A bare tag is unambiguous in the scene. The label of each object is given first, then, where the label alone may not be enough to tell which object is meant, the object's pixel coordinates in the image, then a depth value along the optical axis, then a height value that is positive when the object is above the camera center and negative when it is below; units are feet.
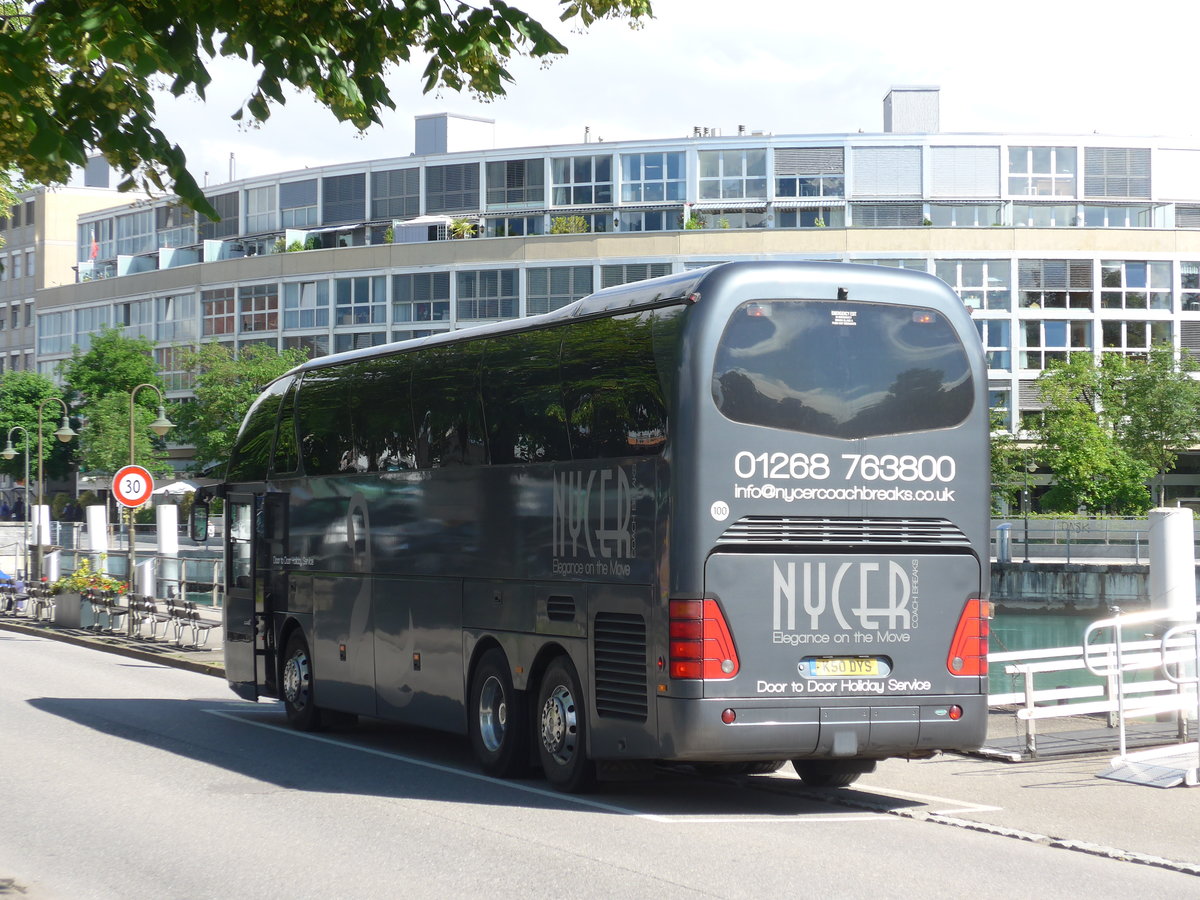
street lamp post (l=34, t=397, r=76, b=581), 148.56 +7.99
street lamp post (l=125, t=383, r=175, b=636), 103.04 -3.01
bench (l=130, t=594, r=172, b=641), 99.40 -5.30
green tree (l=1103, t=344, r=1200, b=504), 211.00 +13.48
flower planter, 114.52 -5.77
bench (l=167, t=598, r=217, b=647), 93.76 -5.42
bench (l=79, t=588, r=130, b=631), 107.14 -5.17
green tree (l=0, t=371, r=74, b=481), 309.83 +19.79
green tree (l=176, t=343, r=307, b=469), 242.17 +18.39
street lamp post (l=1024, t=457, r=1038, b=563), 217.56 +6.12
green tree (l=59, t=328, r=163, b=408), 287.48 +26.54
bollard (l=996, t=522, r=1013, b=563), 182.50 -2.98
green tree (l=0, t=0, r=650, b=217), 23.76 +7.17
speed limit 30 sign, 97.40 +2.19
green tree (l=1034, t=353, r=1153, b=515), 206.28 +6.31
